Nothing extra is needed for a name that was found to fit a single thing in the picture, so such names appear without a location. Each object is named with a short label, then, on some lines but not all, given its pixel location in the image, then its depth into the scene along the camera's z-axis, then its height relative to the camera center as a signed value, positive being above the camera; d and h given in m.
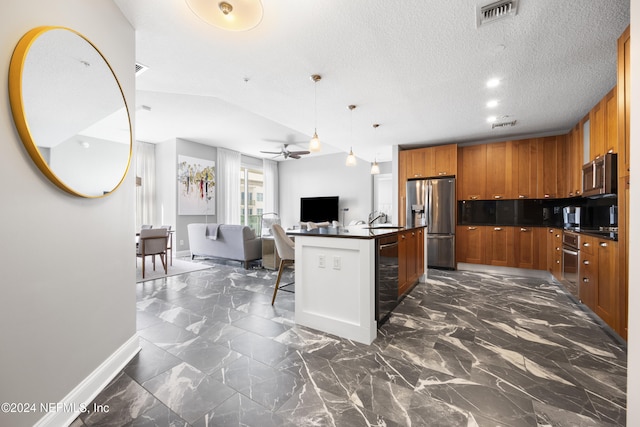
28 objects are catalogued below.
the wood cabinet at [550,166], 4.32 +0.78
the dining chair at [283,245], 3.02 -0.38
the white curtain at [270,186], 8.77 +0.95
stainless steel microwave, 2.56 +0.38
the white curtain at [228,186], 7.25 +0.78
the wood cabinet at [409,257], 2.92 -0.59
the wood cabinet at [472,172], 4.86 +0.78
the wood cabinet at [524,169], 4.48 +0.78
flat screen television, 7.95 +0.12
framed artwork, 6.37 +0.70
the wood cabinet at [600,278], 2.12 -0.62
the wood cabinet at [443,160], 4.88 +1.02
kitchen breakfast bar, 2.10 -0.61
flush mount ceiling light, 1.39 +1.14
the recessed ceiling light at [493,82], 2.73 +1.41
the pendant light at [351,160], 3.67 +0.76
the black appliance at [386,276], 2.24 -0.61
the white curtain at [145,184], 6.24 +0.73
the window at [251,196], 8.17 +0.54
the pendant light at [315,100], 2.64 +1.40
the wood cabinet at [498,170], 4.65 +0.77
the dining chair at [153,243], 4.16 -0.50
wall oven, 2.91 -0.60
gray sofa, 4.84 -0.59
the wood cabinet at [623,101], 1.89 +0.85
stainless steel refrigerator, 4.85 -0.05
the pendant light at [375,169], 4.47 +0.76
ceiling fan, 6.31 +1.46
